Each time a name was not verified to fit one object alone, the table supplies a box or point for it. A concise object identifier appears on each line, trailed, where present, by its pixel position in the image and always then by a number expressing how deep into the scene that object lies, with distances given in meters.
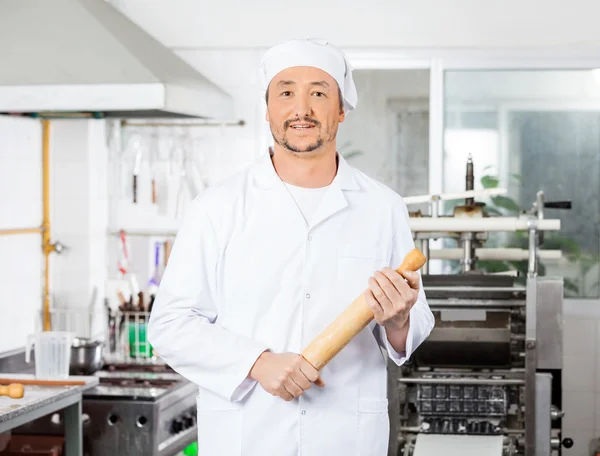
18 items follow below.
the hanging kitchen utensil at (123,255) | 4.33
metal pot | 3.69
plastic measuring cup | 3.38
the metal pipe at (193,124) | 4.30
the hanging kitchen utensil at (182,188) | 4.32
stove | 3.29
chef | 1.91
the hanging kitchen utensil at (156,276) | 4.27
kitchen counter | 2.77
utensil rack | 4.08
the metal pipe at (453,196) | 3.46
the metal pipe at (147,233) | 4.36
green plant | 4.30
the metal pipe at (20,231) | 3.83
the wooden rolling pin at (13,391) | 2.93
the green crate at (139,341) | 4.08
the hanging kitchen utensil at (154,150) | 4.35
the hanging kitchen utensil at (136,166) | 4.29
